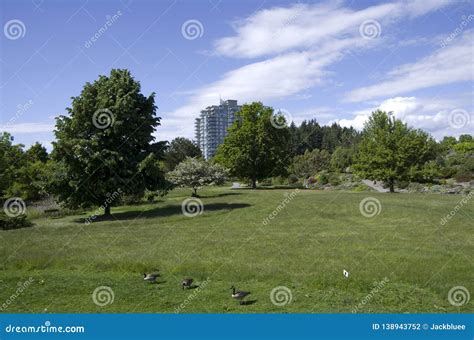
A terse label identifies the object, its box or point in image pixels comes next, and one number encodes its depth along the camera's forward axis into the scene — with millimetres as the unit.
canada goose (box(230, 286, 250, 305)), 11875
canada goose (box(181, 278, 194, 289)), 13266
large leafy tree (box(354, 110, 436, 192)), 51250
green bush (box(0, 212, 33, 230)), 29652
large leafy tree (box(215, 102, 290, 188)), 63375
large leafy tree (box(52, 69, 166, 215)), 32312
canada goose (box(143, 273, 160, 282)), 14000
